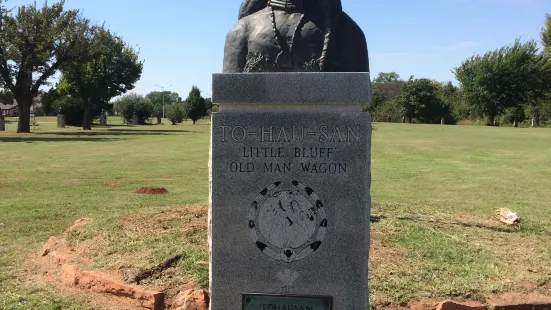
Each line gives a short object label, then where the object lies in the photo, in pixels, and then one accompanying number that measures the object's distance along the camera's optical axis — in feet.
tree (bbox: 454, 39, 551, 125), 173.47
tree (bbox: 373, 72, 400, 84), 414.21
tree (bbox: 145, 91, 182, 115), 403.99
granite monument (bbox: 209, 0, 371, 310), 11.66
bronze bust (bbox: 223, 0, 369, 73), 15.35
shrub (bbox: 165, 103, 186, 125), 211.82
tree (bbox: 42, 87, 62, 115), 162.50
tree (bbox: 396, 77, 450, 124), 199.82
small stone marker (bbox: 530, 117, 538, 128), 168.96
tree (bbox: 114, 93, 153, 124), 202.80
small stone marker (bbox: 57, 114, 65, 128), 150.41
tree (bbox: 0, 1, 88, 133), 108.37
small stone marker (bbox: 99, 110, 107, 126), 182.68
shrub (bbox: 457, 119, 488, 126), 188.81
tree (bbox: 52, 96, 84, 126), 159.94
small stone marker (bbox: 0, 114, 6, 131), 131.42
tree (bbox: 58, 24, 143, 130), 119.14
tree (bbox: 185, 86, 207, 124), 208.44
